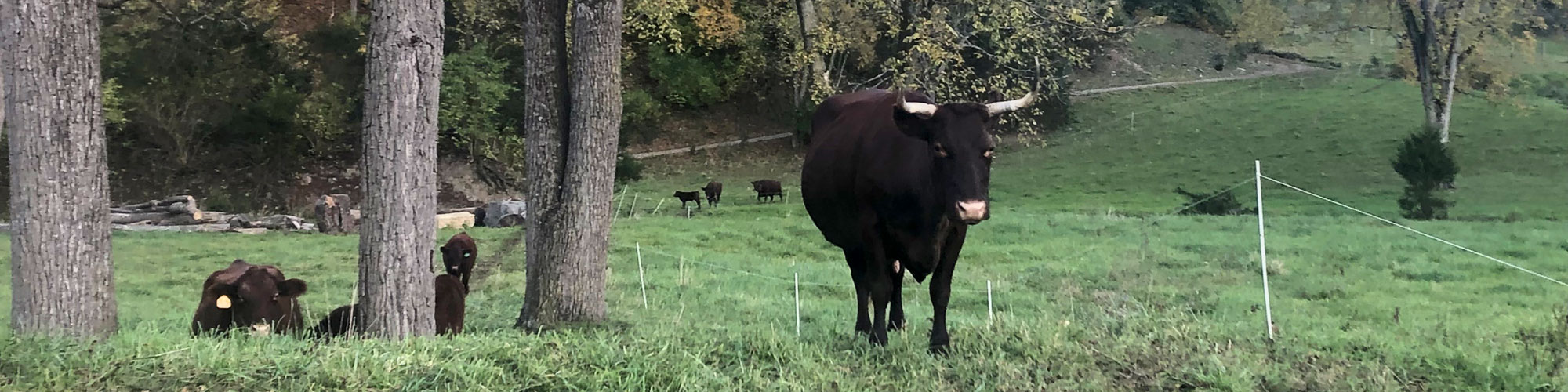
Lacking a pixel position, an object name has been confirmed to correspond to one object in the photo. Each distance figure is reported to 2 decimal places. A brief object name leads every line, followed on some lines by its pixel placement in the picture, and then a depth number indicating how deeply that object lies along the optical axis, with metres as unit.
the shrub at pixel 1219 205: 23.03
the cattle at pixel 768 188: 26.00
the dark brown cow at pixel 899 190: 6.52
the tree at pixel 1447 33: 29.23
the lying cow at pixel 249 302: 8.33
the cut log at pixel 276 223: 22.23
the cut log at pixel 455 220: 22.00
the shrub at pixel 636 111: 33.34
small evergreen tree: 22.00
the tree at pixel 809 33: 26.48
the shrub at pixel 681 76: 36.41
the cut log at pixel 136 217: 23.11
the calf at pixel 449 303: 8.85
